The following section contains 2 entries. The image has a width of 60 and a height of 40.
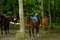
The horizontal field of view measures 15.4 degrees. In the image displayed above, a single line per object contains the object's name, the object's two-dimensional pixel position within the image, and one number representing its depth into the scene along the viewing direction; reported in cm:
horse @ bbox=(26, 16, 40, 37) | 1674
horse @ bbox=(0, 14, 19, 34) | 1958
